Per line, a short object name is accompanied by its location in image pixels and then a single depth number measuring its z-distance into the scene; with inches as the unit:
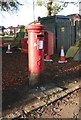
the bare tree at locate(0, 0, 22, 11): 502.2
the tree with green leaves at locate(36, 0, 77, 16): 752.5
